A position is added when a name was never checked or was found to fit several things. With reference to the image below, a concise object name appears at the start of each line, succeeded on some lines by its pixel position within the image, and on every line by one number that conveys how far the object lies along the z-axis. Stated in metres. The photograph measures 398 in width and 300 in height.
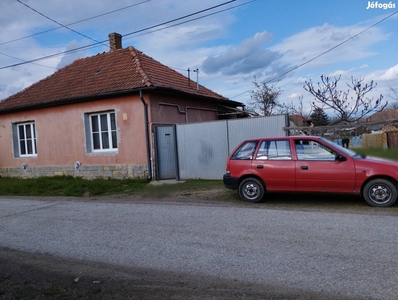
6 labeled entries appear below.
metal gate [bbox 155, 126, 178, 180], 13.77
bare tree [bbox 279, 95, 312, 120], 24.78
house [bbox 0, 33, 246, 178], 14.02
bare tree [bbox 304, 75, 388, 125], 17.62
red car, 7.61
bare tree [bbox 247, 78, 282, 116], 27.92
